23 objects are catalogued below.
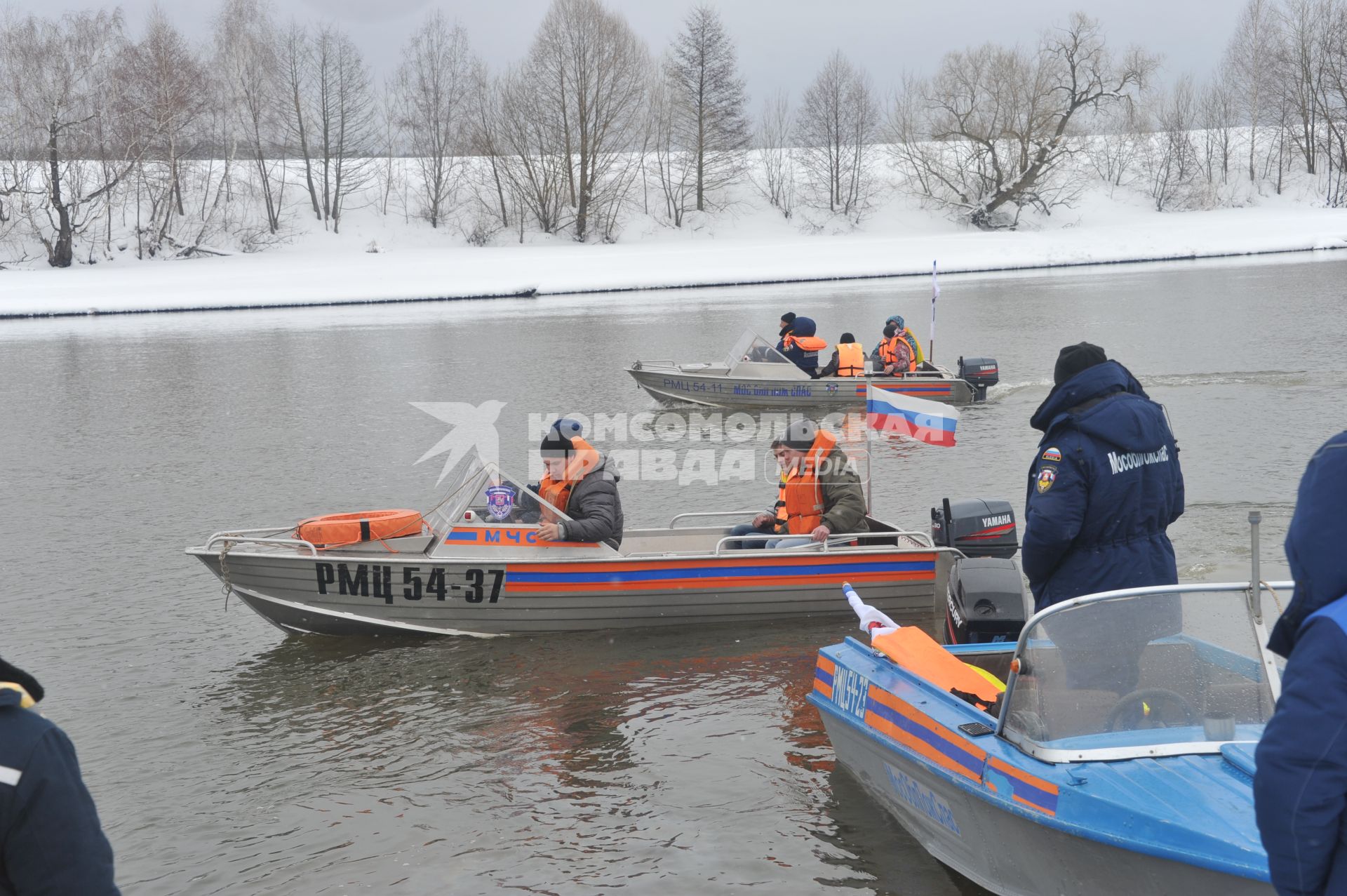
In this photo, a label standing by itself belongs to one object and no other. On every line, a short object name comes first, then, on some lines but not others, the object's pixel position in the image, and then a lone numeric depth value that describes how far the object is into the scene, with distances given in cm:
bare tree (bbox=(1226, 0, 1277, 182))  7256
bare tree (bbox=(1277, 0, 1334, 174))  6956
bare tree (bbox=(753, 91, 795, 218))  6681
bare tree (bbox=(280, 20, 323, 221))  6306
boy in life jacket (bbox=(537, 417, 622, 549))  875
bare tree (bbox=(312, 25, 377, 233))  6362
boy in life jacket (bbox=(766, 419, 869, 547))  878
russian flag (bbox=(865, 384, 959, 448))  959
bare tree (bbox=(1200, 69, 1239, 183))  7269
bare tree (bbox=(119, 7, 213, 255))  5509
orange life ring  890
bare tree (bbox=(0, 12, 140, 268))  5262
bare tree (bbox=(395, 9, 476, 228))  6388
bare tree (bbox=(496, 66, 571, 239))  5969
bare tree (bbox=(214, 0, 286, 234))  6141
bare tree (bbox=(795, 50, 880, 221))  6669
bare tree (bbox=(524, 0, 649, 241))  5919
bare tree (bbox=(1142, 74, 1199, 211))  6562
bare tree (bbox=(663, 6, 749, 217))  6475
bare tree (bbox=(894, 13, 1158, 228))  6144
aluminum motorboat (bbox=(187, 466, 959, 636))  884
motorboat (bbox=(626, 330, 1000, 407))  1873
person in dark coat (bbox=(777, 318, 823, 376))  1947
